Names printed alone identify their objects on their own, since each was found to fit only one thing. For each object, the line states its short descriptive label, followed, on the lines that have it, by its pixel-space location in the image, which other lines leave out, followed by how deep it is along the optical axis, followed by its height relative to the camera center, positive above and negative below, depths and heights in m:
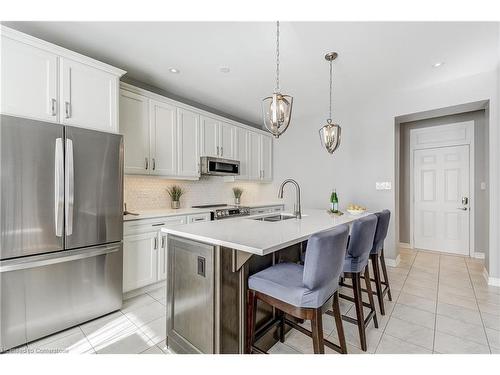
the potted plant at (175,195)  3.54 -0.12
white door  4.11 -0.22
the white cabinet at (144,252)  2.51 -0.74
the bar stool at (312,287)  1.26 -0.58
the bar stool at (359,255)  1.72 -0.53
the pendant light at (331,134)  2.53 +0.58
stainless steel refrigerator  1.71 -0.33
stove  3.49 -0.39
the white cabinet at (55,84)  1.80 +0.89
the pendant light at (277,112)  1.81 +0.59
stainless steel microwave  3.68 +0.34
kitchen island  1.41 -0.61
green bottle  2.92 -0.20
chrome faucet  2.45 -0.26
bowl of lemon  2.86 -0.28
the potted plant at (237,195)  4.73 -0.16
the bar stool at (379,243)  2.18 -0.55
